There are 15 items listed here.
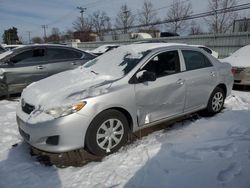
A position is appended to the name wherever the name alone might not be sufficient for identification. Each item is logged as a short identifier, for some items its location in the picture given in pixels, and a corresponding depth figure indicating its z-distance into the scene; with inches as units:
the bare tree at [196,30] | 1100.2
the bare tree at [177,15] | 1011.5
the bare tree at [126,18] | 1298.4
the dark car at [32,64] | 196.9
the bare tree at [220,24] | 839.5
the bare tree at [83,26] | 1587.8
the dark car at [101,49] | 526.5
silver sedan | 94.2
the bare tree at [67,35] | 1737.7
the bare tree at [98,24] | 1569.7
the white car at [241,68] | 216.2
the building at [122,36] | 868.4
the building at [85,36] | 1513.0
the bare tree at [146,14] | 1161.4
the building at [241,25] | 660.4
